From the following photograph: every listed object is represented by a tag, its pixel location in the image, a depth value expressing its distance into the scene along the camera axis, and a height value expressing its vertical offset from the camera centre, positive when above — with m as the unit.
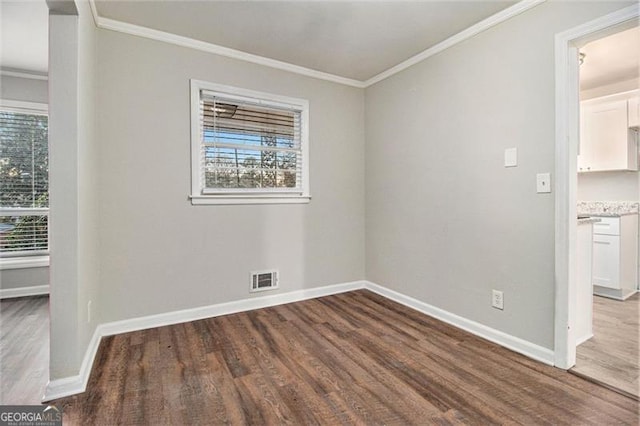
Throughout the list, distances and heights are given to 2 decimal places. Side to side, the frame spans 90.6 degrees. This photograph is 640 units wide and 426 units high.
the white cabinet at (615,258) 3.40 -0.55
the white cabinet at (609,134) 3.76 +0.92
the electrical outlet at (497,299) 2.35 -0.68
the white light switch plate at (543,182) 2.06 +0.17
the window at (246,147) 2.84 +0.61
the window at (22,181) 3.51 +0.32
